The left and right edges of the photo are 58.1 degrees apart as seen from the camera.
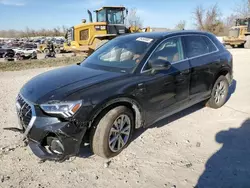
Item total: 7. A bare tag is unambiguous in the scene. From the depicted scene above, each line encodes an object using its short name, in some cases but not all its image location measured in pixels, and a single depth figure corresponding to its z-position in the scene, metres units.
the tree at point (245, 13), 36.09
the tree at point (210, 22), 41.66
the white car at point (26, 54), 18.53
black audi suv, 2.75
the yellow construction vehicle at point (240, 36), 20.56
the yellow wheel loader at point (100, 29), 13.65
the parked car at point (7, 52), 20.99
